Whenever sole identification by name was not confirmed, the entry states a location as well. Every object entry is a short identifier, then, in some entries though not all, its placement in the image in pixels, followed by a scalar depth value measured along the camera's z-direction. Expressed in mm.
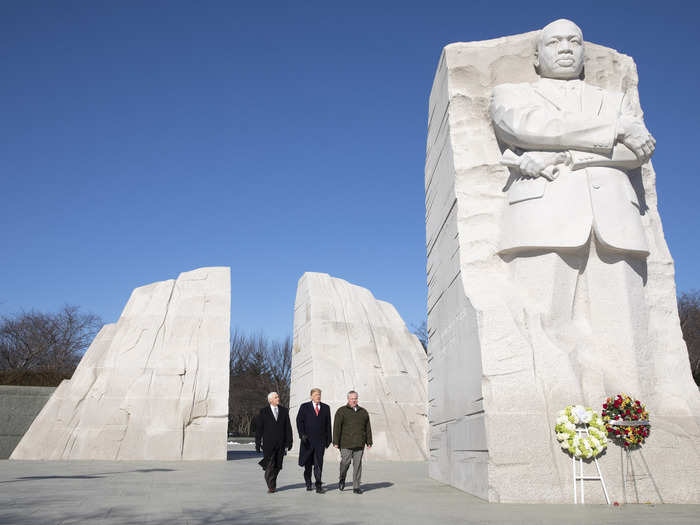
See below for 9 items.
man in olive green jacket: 7133
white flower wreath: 5566
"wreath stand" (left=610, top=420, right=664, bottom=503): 5707
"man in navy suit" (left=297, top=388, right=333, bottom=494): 7180
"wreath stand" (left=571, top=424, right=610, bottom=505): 5543
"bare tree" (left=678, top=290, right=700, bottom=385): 33031
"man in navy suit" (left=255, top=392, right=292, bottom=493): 7032
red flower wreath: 5707
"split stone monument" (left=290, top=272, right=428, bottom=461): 14391
